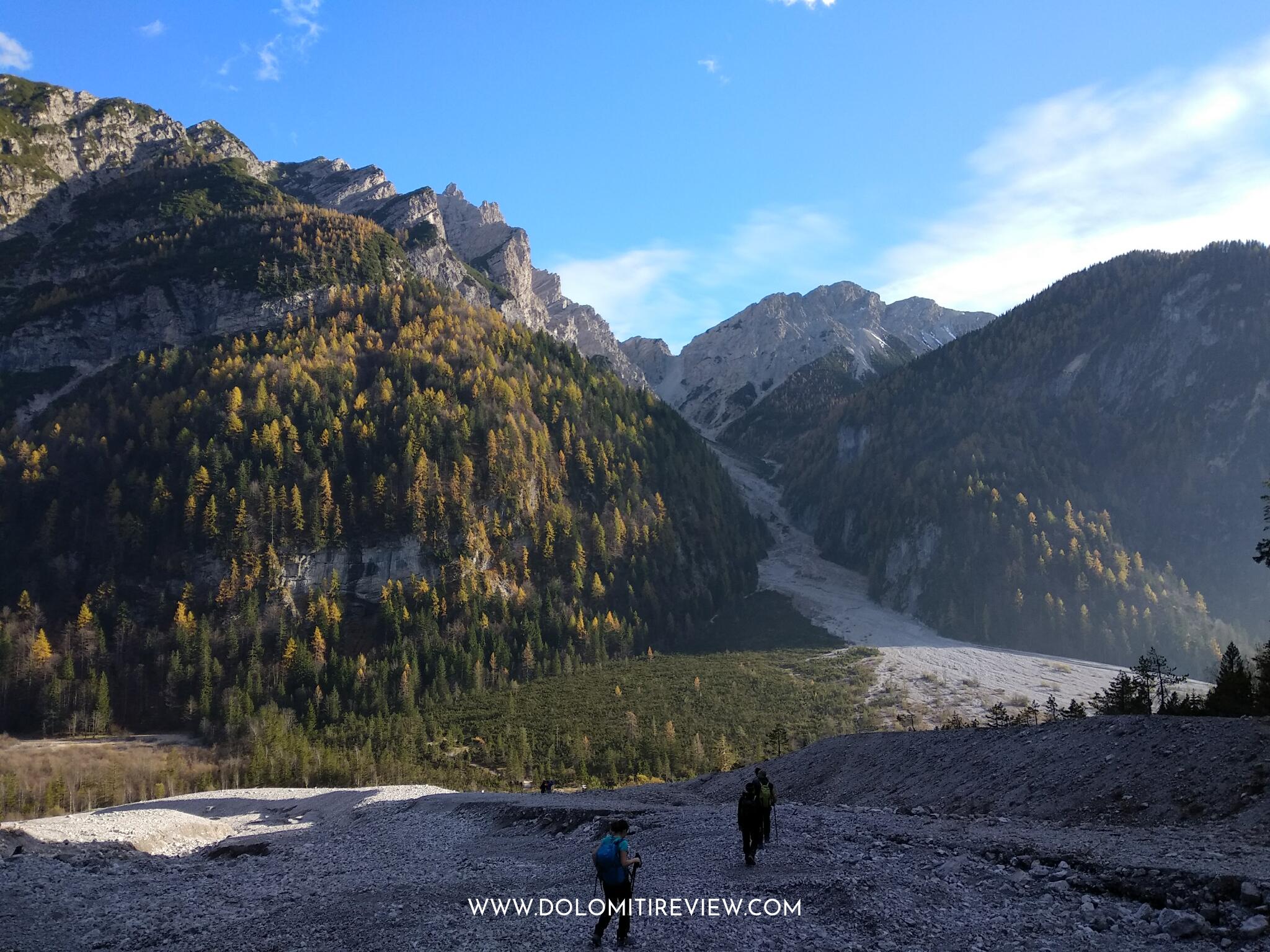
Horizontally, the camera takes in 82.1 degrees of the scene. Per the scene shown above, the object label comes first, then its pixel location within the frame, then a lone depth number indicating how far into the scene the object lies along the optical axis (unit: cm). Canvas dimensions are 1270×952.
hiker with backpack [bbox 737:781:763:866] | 1970
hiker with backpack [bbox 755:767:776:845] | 2016
